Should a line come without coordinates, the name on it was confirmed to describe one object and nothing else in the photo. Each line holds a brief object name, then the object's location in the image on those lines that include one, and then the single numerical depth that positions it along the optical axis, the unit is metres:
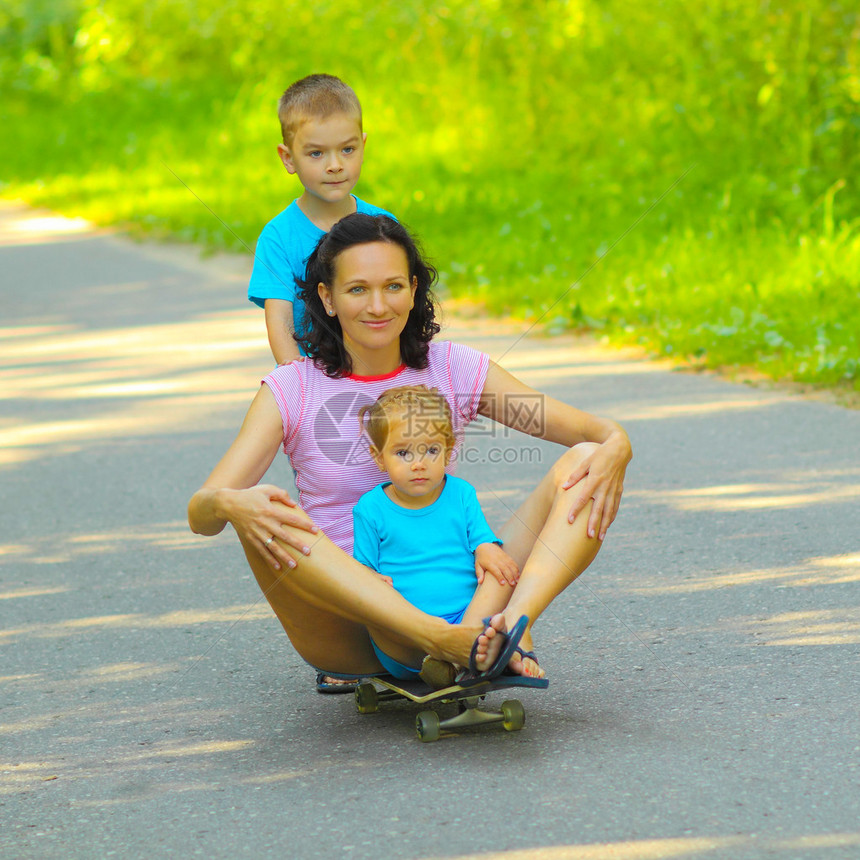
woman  5.87
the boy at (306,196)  7.65
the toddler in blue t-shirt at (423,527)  6.16
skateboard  5.85
